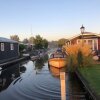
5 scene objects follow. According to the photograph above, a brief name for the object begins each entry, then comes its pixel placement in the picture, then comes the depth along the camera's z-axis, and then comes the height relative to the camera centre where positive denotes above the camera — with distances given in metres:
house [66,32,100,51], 14.61 +1.39
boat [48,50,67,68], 11.50 -1.41
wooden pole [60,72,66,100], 3.70 -1.17
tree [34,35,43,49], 32.99 +2.32
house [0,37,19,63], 14.62 -0.09
